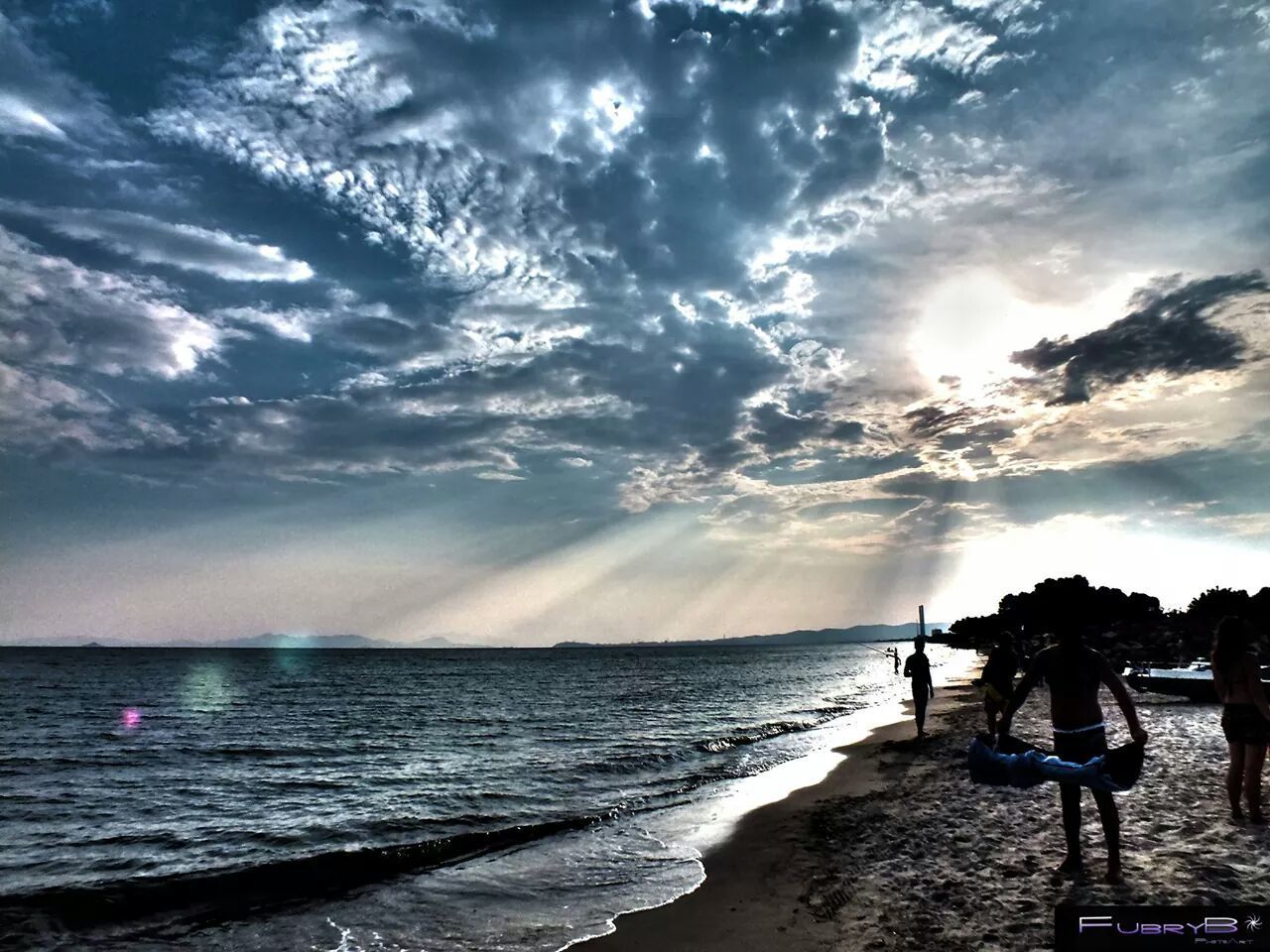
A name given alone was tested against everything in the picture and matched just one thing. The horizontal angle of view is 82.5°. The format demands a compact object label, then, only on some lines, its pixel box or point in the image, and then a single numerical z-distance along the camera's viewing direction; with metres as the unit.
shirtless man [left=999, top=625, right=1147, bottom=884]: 6.73
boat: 23.09
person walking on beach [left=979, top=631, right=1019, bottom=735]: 15.15
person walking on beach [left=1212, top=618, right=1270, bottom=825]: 8.38
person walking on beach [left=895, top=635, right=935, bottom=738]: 19.17
